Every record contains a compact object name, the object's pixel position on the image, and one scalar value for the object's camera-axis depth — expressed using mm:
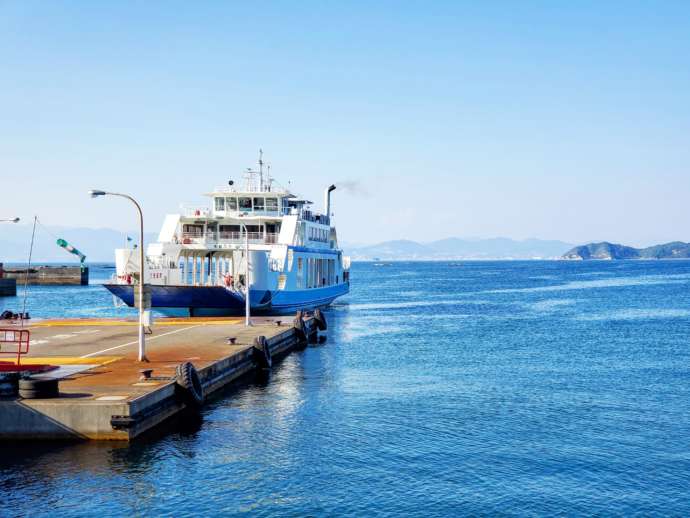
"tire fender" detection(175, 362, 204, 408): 25406
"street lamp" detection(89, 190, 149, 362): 27094
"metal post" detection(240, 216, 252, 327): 44669
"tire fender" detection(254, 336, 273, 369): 36469
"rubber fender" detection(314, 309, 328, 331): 54378
